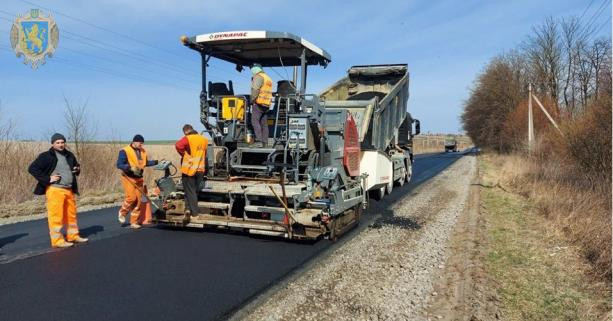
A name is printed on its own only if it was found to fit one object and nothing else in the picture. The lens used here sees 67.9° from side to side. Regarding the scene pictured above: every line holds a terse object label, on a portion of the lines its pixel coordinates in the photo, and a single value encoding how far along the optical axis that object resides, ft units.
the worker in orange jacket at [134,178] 22.02
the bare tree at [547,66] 102.73
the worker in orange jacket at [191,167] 20.35
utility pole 59.69
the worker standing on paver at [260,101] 21.77
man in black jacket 17.93
